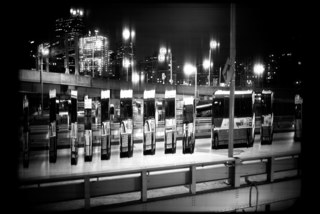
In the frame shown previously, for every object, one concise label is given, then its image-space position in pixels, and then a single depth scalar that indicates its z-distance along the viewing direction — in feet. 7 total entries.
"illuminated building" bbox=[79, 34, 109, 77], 159.36
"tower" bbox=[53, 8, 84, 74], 139.94
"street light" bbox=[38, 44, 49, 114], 74.61
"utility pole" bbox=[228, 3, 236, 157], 24.55
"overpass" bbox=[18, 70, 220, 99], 85.13
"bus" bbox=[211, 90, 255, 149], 36.01
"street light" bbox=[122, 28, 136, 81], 30.54
